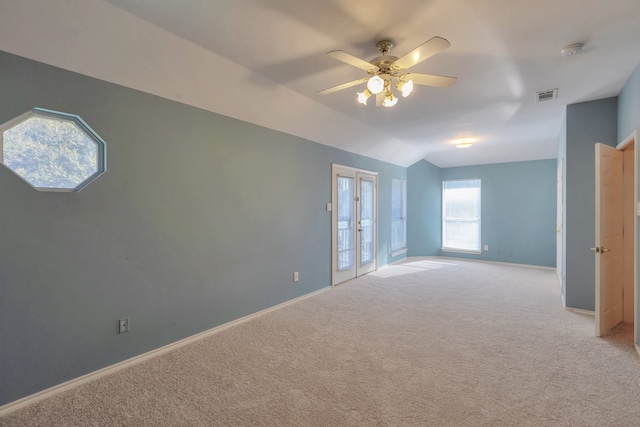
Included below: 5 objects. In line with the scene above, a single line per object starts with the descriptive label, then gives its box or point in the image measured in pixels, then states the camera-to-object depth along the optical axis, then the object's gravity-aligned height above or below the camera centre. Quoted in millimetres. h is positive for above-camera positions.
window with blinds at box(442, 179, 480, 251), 7473 -50
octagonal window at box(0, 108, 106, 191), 2018 +464
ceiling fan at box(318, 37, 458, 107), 1976 +1076
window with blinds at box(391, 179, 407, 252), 6898 -45
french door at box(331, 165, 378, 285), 4992 -202
